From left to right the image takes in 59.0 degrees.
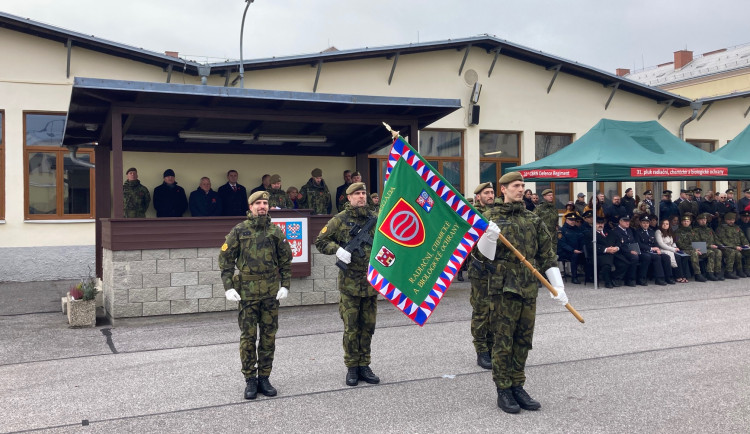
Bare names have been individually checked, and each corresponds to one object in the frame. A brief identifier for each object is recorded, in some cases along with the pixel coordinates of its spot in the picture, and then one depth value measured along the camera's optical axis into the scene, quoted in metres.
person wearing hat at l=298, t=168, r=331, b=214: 13.85
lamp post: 14.83
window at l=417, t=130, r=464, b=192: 18.25
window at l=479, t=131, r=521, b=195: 19.02
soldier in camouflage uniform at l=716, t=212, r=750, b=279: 14.90
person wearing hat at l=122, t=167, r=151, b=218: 13.38
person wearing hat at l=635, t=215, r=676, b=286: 13.76
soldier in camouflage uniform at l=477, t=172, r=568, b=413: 5.44
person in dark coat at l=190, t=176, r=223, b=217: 13.53
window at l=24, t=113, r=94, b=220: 15.06
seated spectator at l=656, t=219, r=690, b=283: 14.24
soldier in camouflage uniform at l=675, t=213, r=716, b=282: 14.41
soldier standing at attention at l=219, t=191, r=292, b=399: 6.05
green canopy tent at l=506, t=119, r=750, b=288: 13.67
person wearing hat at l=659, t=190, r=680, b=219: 15.98
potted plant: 9.55
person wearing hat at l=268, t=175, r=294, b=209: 12.77
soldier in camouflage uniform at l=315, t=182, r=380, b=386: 6.36
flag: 5.55
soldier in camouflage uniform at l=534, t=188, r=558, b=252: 14.01
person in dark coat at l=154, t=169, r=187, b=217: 13.76
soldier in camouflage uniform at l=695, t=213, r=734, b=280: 14.60
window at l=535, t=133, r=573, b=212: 19.88
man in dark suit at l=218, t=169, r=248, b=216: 13.66
